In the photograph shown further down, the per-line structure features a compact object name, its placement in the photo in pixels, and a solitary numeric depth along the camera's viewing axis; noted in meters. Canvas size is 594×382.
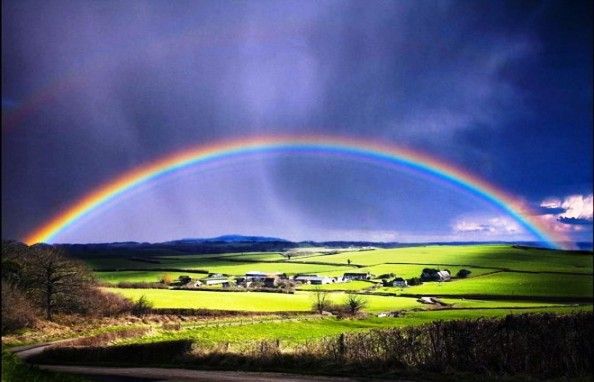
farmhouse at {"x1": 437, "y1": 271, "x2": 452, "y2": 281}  125.06
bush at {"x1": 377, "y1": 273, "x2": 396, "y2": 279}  132.12
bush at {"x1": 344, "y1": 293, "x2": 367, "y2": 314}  85.69
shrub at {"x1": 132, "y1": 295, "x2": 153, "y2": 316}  70.00
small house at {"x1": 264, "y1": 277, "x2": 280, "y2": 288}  115.78
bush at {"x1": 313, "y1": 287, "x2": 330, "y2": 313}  86.19
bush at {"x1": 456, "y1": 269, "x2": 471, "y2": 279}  127.94
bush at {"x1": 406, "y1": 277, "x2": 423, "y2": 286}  122.44
